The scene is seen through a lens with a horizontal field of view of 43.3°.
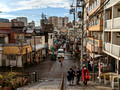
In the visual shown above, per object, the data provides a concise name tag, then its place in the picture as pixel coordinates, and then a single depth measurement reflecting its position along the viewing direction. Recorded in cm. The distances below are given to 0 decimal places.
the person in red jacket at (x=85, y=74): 1096
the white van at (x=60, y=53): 3830
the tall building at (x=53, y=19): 17662
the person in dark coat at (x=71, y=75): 1185
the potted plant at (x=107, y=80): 1167
